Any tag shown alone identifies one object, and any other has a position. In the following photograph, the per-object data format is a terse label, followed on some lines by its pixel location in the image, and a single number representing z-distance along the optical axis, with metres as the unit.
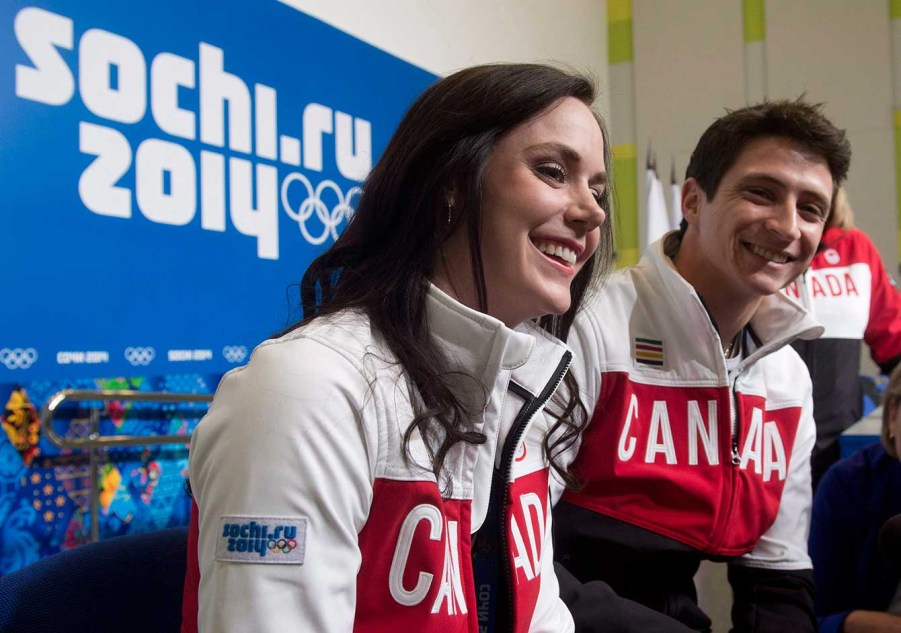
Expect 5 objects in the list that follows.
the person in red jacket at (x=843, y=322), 3.02
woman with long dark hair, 0.77
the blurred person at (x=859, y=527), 1.68
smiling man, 1.53
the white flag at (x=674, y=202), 5.21
